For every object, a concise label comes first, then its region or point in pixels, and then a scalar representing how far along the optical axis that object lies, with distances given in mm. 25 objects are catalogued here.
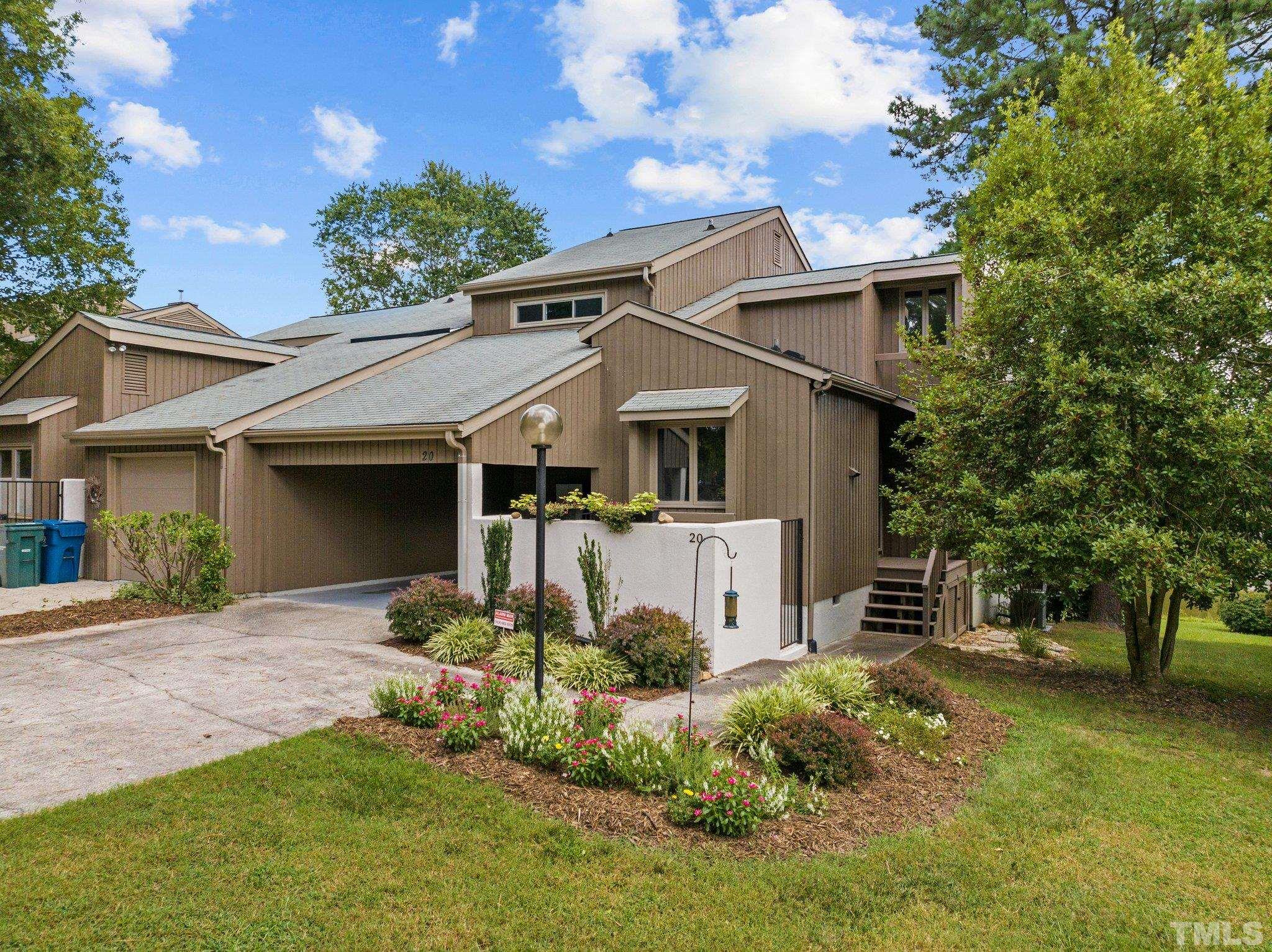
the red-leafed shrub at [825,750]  5258
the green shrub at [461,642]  8688
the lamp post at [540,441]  5996
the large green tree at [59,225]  19312
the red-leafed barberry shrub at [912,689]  6699
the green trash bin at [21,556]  13055
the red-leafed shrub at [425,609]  9391
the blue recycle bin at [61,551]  13680
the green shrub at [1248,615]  18203
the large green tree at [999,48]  14656
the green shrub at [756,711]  5832
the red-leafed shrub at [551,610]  8992
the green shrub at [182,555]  11070
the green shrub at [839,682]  6617
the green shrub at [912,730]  6012
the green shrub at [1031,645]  11484
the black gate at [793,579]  10828
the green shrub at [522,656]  8039
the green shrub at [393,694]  6301
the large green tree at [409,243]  37438
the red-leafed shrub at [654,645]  7898
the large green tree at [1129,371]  7781
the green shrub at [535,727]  5367
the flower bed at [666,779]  4543
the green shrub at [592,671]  7633
